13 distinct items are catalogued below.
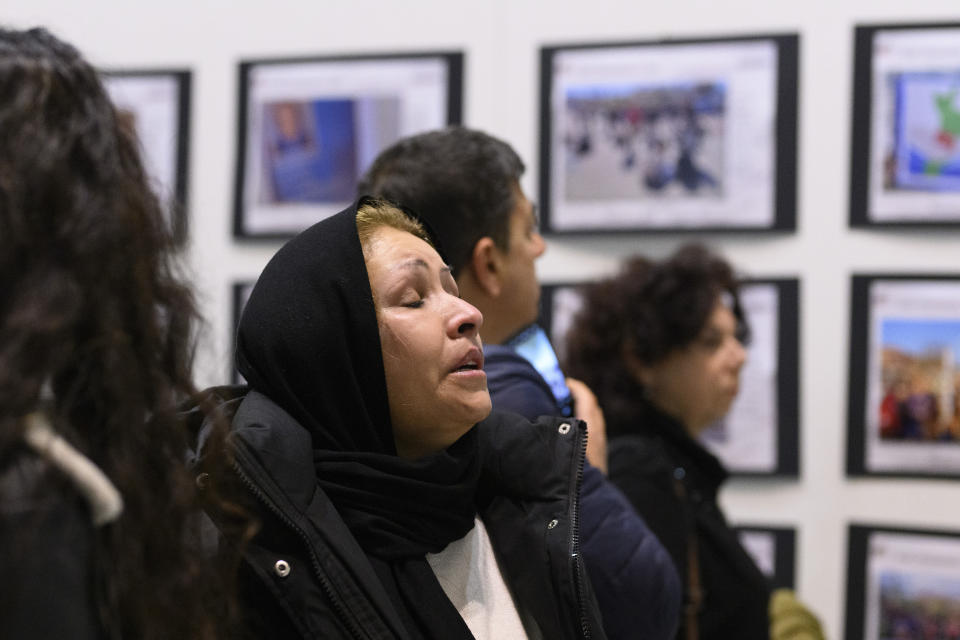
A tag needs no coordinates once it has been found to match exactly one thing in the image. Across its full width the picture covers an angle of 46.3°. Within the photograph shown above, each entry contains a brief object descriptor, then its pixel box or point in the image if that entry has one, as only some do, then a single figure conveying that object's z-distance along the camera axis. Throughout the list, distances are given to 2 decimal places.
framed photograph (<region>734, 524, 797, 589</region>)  3.29
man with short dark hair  1.97
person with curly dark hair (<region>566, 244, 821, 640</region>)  2.72
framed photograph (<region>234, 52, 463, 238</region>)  3.48
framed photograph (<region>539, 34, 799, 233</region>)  3.31
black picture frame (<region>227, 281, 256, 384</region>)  3.60
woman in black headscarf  1.46
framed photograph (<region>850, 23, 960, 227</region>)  3.23
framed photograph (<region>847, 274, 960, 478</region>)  3.24
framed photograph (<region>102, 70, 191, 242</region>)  3.64
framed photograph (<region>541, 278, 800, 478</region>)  3.29
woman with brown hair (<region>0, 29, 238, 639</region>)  0.96
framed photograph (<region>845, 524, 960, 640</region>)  3.22
